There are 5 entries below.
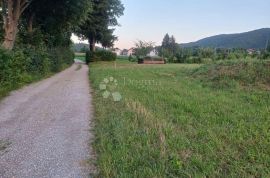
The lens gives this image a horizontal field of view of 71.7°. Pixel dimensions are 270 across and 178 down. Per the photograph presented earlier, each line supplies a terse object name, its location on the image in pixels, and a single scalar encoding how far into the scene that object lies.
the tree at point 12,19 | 9.82
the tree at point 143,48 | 38.06
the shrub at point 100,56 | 26.37
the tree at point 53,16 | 11.77
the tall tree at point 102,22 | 23.73
